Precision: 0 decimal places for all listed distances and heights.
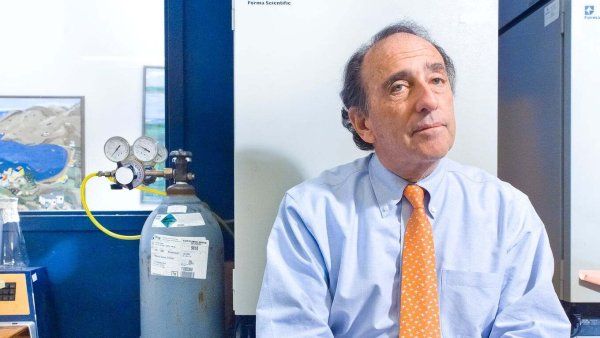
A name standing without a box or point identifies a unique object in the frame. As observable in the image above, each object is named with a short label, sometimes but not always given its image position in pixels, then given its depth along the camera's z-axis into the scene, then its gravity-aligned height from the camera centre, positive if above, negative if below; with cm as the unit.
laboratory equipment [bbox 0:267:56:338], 146 -46
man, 98 -19
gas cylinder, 130 -33
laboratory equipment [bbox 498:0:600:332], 114 +6
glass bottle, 160 -28
